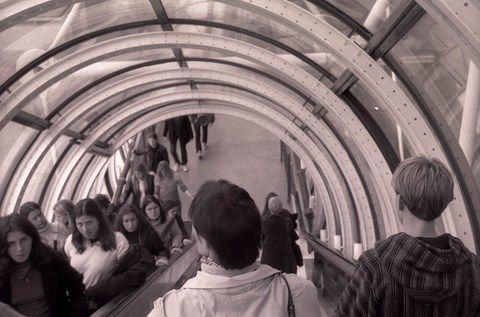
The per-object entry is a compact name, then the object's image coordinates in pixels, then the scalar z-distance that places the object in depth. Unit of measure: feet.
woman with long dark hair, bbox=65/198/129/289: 16.19
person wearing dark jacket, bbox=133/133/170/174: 48.96
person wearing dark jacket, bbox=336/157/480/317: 8.08
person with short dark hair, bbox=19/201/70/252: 22.35
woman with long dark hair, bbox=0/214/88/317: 12.28
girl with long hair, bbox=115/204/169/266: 20.54
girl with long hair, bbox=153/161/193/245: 38.77
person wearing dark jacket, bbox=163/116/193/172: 57.41
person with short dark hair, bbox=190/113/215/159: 61.57
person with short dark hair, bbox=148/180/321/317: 6.44
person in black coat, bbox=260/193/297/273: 27.02
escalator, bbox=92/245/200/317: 15.84
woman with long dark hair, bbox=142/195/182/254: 24.43
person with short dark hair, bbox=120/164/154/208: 44.54
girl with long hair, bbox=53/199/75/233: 21.86
